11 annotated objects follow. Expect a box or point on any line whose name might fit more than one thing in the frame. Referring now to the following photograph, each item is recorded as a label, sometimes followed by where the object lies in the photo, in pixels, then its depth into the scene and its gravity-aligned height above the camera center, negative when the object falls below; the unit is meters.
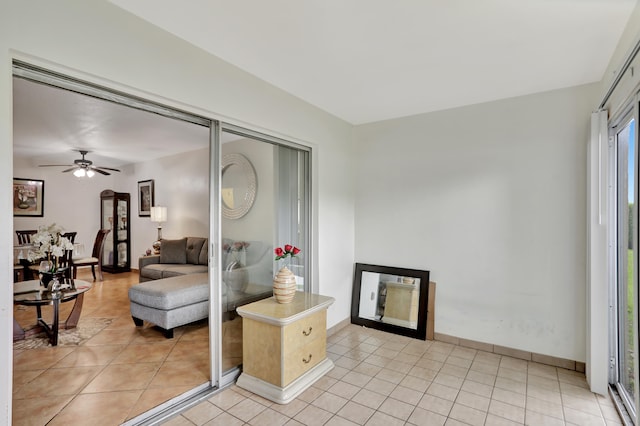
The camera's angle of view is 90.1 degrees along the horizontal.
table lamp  6.05 +0.02
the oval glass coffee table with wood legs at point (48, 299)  3.12 -0.82
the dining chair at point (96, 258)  5.89 -0.82
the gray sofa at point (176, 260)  4.63 -0.72
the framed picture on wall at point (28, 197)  5.86 +0.34
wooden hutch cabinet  6.90 -0.42
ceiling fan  5.12 +0.79
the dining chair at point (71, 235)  5.68 -0.36
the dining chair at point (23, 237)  5.64 -0.38
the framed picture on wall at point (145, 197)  6.45 +0.37
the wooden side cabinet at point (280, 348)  2.30 -1.02
